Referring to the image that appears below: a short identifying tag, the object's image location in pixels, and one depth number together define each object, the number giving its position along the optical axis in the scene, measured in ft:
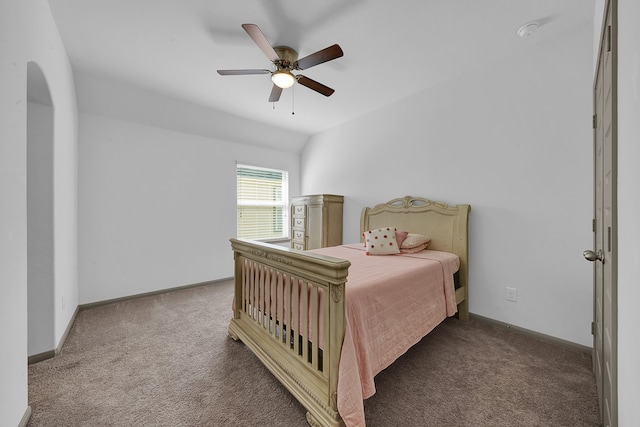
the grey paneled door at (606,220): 3.21
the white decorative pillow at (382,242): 8.96
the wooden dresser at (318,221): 12.99
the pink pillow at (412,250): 9.12
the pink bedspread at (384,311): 4.23
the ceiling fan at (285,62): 5.80
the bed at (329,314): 4.28
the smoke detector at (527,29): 6.57
